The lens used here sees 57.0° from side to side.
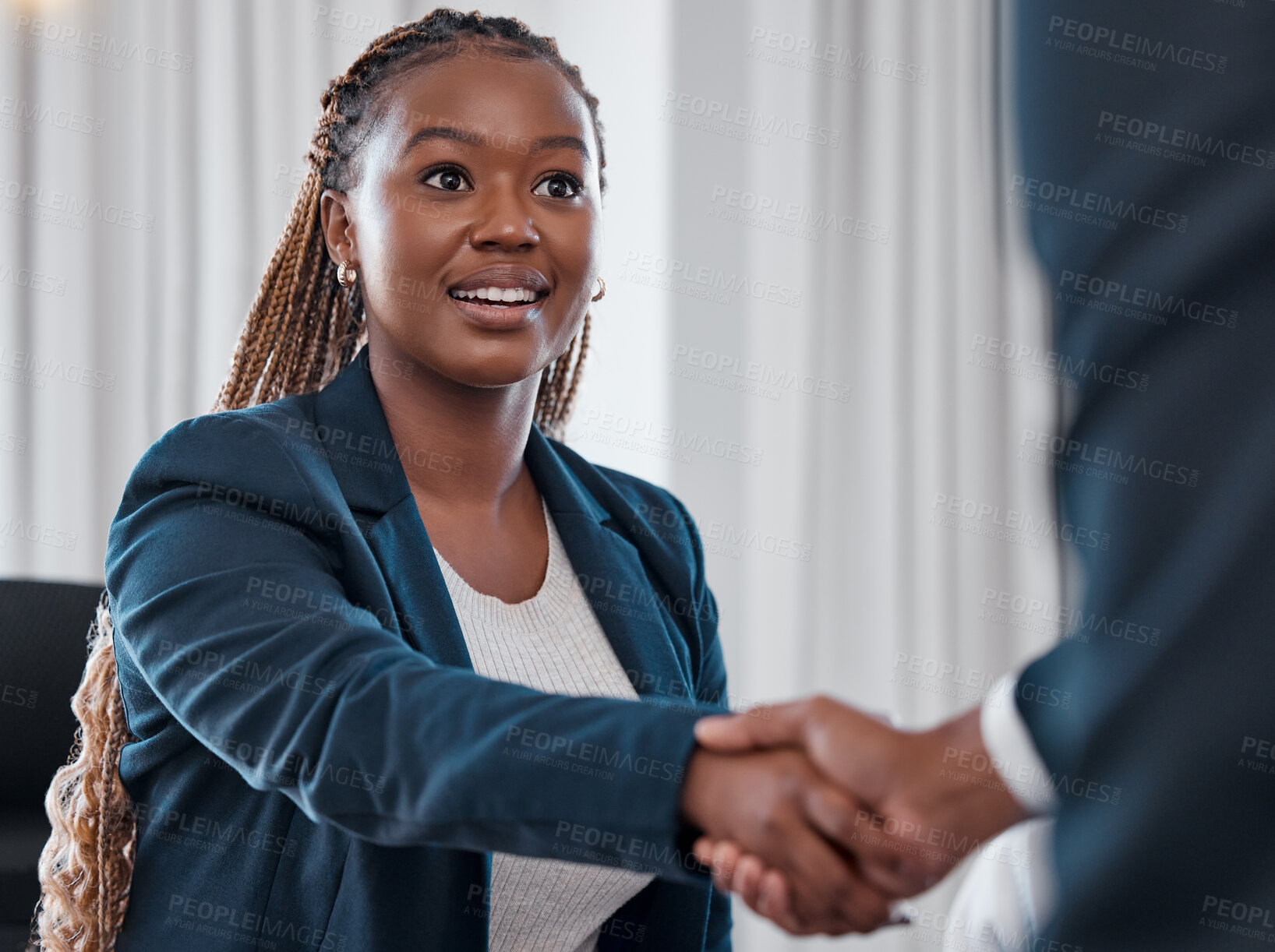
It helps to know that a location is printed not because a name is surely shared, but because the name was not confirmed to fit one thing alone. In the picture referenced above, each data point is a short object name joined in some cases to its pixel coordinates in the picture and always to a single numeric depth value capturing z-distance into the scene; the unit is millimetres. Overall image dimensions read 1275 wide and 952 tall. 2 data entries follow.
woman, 785
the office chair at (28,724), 1481
